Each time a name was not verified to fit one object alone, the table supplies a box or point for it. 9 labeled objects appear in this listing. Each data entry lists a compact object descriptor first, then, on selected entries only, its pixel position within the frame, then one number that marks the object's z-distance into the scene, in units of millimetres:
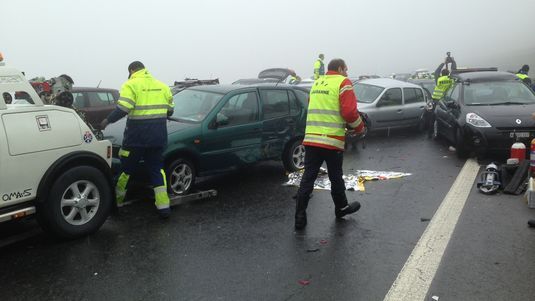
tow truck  4160
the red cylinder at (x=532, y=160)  6149
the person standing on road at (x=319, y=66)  18312
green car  6289
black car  8164
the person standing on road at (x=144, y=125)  5379
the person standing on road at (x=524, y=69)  15831
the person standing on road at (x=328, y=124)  5004
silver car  11768
